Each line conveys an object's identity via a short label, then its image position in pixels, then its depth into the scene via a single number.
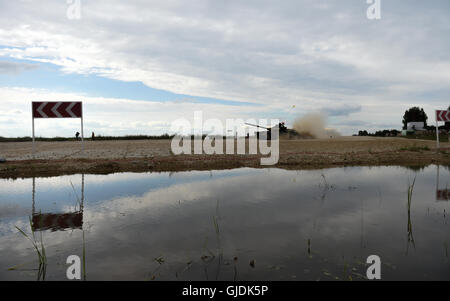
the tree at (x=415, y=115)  99.38
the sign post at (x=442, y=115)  22.66
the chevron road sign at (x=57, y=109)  16.28
